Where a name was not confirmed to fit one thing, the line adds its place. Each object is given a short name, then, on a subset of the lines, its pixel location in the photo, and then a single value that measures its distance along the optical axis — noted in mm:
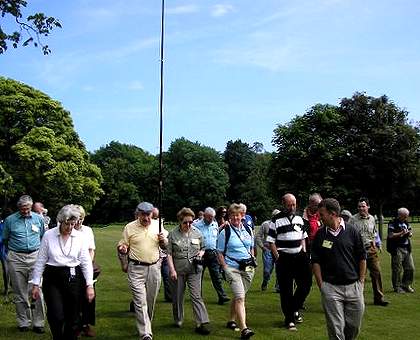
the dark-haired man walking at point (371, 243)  12656
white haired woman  7352
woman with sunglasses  9992
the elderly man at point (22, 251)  9992
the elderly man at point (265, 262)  14578
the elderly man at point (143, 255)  9078
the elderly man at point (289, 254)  10148
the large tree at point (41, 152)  48438
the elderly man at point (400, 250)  14398
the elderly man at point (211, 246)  13172
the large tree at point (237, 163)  100062
